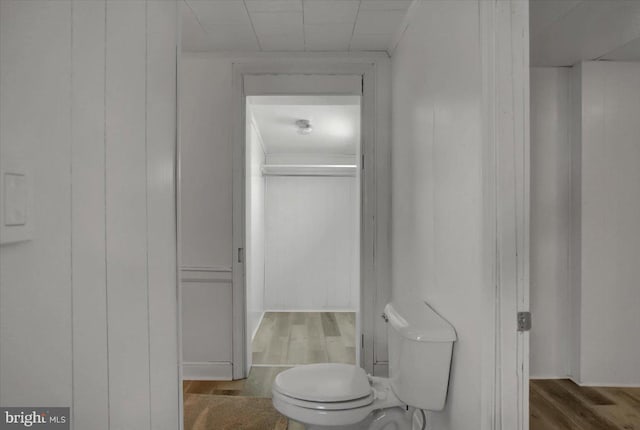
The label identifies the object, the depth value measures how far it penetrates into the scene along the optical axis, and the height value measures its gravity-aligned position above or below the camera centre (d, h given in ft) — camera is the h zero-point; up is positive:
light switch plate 2.27 +0.08
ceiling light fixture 14.98 +3.10
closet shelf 16.99 +1.80
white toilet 5.67 -2.41
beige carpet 8.13 -3.80
